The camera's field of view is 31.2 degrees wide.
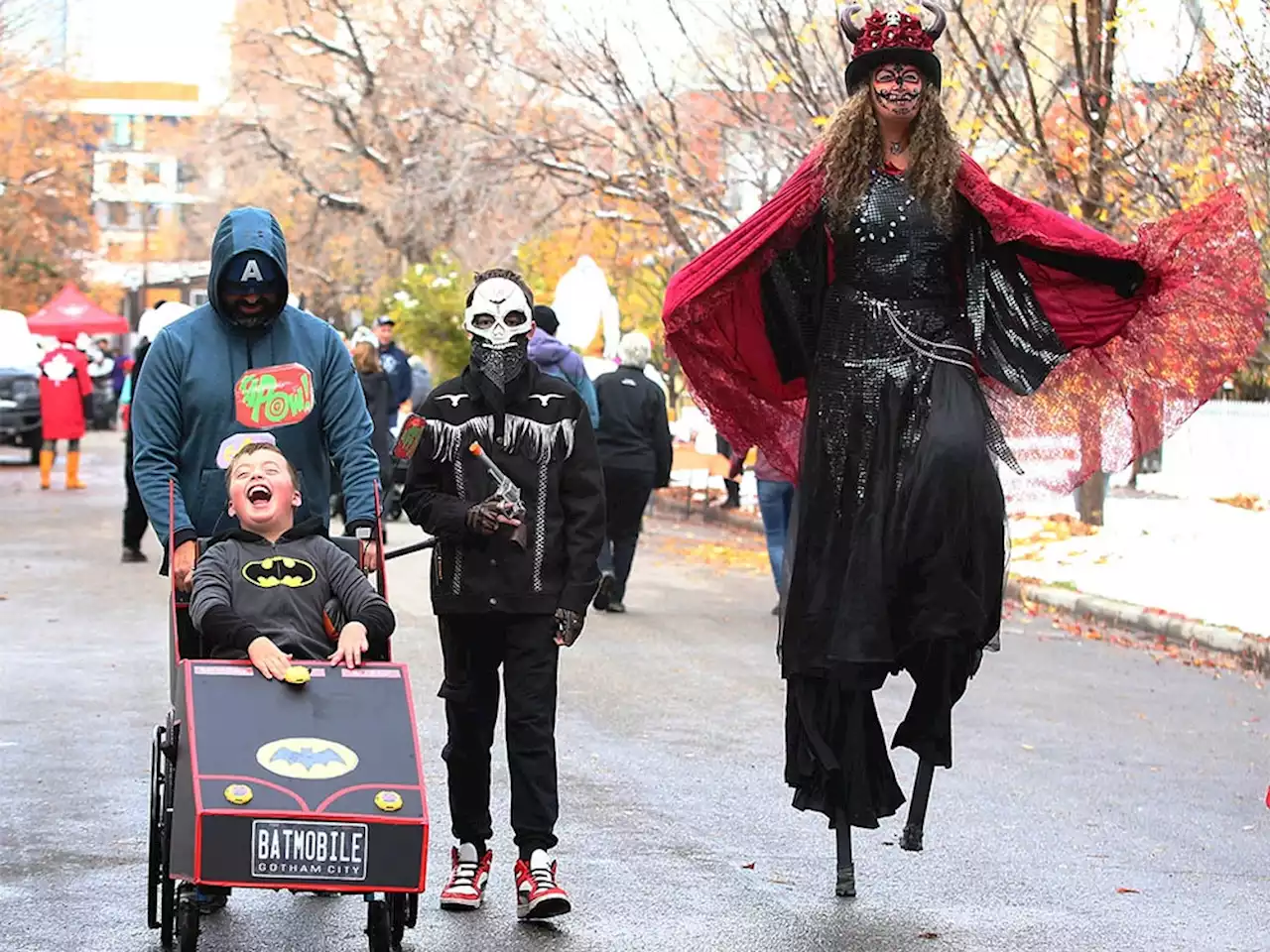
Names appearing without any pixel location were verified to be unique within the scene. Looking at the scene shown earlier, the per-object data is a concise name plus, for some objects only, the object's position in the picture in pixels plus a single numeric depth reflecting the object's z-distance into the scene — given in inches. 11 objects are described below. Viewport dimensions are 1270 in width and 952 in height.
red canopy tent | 1894.7
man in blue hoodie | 261.0
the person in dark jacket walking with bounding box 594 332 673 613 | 613.9
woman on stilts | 256.7
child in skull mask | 257.1
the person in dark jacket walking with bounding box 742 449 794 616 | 574.9
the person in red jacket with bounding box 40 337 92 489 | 1064.2
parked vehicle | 1373.0
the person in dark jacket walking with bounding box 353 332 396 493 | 814.5
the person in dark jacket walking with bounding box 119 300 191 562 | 683.4
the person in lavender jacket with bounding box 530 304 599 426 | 574.2
